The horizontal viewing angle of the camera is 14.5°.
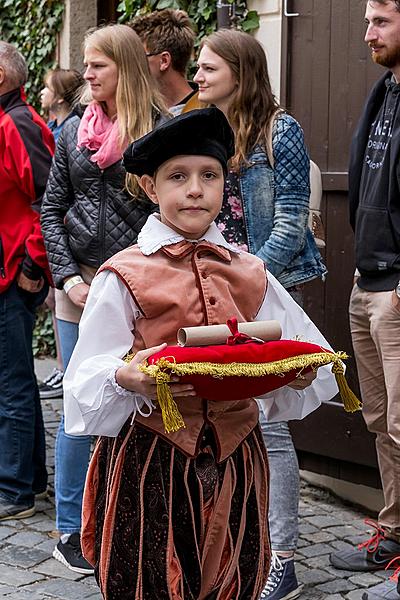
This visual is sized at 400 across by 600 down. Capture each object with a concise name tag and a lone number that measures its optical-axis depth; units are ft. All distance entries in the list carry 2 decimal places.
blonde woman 19.73
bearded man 18.82
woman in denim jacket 18.77
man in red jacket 22.61
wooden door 23.34
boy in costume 12.97
